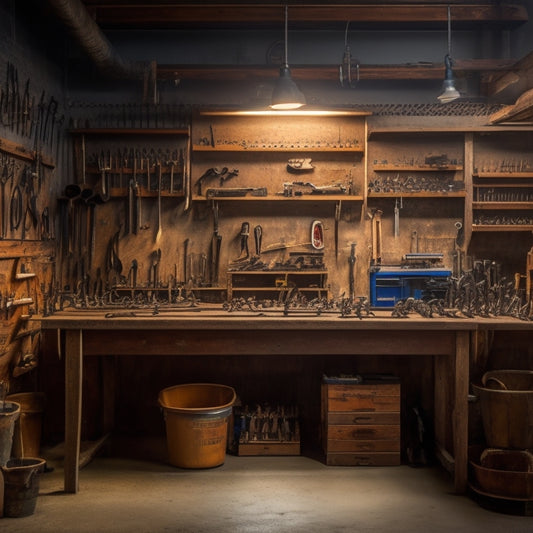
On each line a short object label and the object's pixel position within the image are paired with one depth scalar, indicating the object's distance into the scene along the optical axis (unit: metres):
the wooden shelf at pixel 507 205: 6.25
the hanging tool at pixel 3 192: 4.70
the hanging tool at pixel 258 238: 6.42
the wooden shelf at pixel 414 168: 6.30
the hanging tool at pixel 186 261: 6.37
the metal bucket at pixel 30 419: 4.79
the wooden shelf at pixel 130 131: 6.21
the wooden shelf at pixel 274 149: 6.31
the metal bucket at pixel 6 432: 4.00
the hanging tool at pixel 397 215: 6.36
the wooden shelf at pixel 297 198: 6.26
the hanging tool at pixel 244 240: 6.38
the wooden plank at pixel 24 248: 4.74
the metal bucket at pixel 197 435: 4.70
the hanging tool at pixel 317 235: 6.43
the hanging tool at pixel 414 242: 6.43
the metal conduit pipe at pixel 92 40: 4.82
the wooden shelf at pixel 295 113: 6.25
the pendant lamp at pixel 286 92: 5.29
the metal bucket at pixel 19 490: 3.88
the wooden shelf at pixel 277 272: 6.20
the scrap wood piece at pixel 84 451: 4.79
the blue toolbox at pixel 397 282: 5.98
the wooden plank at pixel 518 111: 5.23
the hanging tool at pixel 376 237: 6.38
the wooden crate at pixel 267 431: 5.14
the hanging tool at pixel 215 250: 6.36
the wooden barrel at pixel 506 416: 4.22
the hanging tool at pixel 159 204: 6.29
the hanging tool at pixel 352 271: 6.39
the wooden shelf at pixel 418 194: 6.26
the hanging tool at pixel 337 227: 6.40
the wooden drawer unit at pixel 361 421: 4.84
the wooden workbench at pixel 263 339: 4.26
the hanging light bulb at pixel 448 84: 5.54
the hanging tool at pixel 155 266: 6.37
